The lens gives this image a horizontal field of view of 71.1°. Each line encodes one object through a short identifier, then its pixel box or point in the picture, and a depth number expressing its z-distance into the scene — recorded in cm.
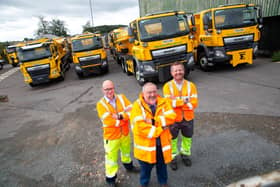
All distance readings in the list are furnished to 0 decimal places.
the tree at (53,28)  4872
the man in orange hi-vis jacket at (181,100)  277
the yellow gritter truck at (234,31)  817
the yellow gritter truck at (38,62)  1048
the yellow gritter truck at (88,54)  1132
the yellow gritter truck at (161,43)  711
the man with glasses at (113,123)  261
